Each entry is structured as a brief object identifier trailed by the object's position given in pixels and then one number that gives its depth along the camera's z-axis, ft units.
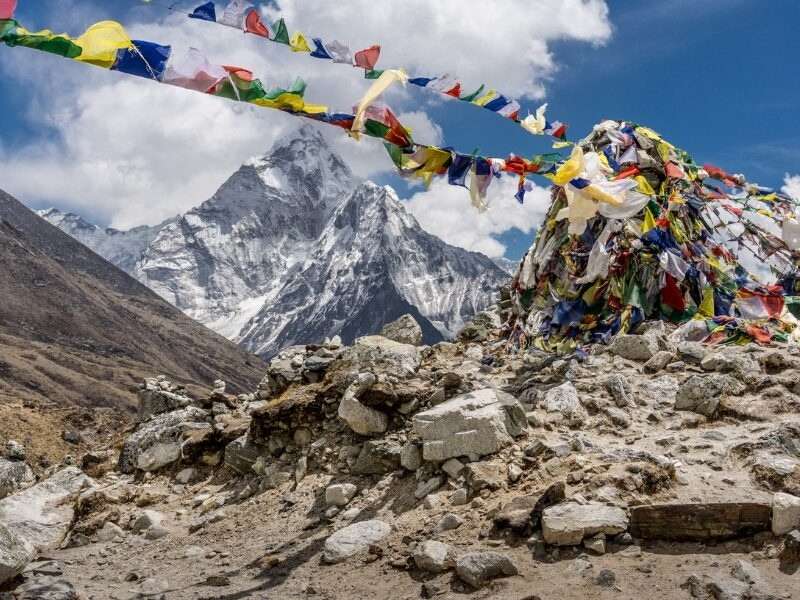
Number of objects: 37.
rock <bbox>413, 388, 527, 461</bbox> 26.08
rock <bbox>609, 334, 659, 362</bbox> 34.71
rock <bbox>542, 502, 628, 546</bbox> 20.54
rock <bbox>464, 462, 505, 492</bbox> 24.50
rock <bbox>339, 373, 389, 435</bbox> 30.81
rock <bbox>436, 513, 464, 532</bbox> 22.97
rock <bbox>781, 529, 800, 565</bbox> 18.45
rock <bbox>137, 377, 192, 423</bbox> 46.73
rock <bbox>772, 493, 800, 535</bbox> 19.26
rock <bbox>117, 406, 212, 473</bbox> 37.63
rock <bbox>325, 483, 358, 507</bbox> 27.58
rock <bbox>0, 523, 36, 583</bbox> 20.56
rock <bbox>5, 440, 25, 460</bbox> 48.86
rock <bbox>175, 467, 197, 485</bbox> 35.69
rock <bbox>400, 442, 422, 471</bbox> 27.53
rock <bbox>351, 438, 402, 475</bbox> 28.58
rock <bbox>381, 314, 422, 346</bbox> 55.11
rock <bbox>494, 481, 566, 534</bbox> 21.63
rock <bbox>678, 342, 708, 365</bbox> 32.86
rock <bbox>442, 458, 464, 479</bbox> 25.75
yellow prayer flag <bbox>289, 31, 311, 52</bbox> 30.41
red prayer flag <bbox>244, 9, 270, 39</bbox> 28.50
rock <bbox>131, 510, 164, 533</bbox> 30.35
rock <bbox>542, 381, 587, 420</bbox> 29.14
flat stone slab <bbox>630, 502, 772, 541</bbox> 19.79
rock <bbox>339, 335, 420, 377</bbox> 37.04
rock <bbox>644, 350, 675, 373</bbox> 33.06
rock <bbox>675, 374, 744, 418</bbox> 28.19
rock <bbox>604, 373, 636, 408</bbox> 29.81
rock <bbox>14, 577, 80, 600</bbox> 20.20
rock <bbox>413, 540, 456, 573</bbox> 20.61
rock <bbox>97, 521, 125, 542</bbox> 29.78
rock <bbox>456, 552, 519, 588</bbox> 19.51
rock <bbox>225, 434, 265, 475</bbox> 34.19
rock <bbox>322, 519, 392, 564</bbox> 22.94
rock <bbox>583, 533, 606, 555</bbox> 20.02
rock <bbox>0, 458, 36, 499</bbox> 37.50
